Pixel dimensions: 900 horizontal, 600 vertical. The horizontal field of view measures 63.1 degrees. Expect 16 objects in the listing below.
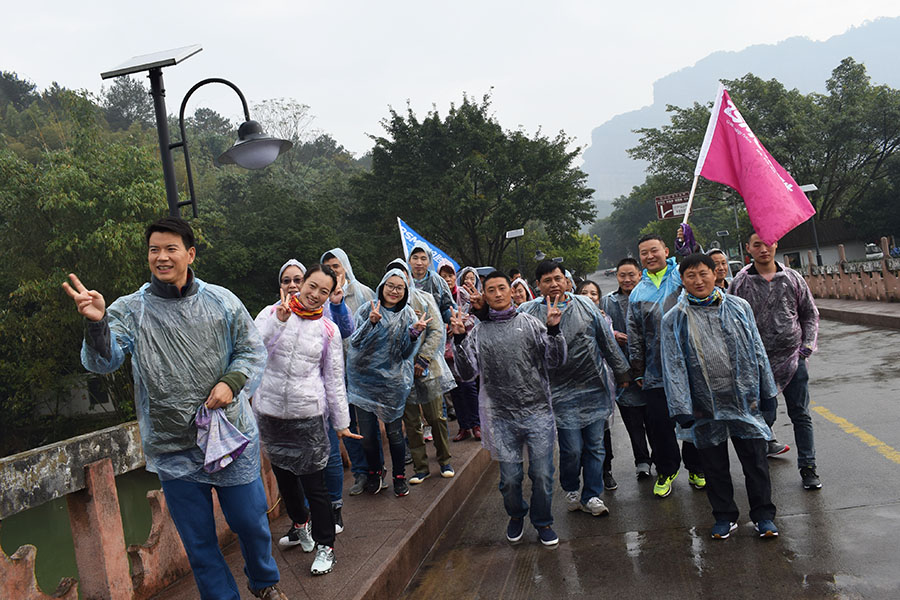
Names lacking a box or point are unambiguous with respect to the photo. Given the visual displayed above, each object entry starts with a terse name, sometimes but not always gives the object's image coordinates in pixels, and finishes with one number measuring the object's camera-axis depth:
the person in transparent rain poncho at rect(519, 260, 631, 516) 4.74
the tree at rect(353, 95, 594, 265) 28.59
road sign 11.18
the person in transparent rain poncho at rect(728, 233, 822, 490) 4.86
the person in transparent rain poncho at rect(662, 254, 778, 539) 4.01
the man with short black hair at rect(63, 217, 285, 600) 3.03
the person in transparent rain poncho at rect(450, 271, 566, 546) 4.40
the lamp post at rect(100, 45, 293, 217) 6.09
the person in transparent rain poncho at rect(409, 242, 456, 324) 6.62
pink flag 5.43
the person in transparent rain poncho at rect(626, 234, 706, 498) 5.02
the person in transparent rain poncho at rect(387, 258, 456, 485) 5.64
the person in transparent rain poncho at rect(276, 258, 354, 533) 4.50
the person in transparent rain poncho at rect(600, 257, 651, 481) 5.30
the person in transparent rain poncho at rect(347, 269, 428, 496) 5.18
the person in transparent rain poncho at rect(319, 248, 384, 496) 5.44
